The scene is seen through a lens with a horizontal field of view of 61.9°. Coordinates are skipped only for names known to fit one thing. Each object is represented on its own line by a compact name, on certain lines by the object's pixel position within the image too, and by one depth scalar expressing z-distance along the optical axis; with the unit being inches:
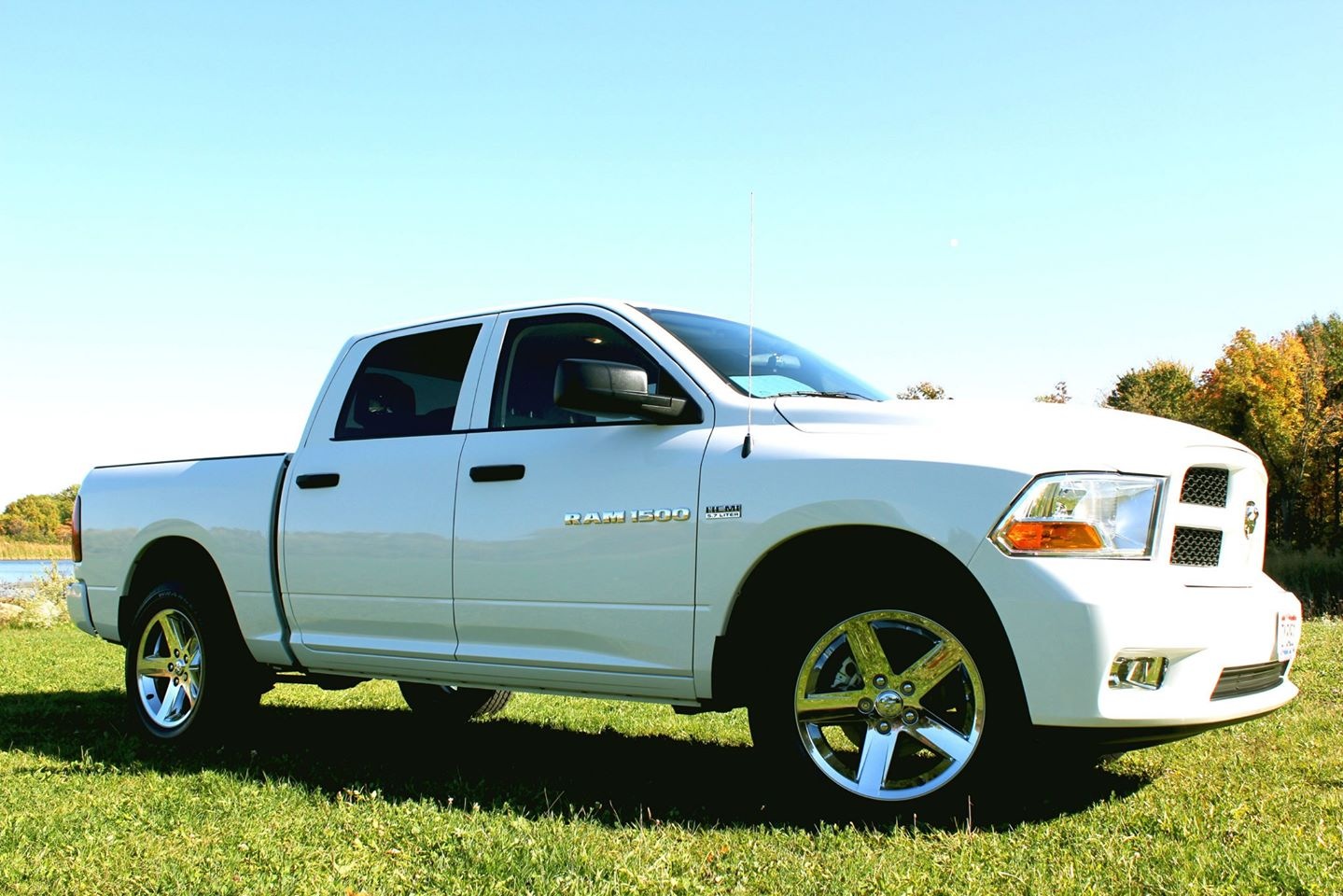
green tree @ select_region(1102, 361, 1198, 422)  2166.8
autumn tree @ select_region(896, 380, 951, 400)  1887.6
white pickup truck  142.3
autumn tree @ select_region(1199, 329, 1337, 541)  2118.6
